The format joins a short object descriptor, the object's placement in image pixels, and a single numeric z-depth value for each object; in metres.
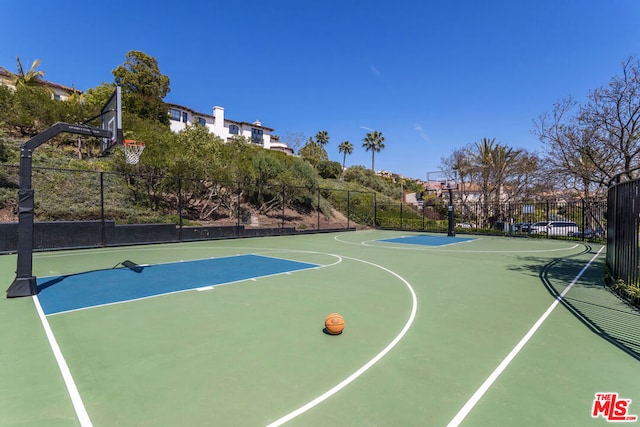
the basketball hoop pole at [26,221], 6.25
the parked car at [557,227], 22.87
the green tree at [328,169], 45.19
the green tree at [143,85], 35.16
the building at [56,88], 40.31
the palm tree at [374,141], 64.25
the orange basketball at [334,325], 4.46
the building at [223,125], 49.71
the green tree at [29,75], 35.00
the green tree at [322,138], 65.81
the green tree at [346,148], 68.94
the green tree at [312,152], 55.05
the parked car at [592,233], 18.75
